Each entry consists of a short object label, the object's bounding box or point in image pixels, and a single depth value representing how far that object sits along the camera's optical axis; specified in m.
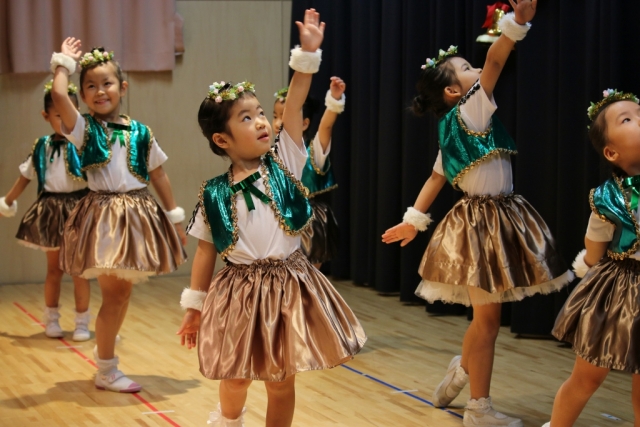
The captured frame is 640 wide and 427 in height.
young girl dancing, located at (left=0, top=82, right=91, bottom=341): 4.68
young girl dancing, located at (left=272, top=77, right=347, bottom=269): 4.26
